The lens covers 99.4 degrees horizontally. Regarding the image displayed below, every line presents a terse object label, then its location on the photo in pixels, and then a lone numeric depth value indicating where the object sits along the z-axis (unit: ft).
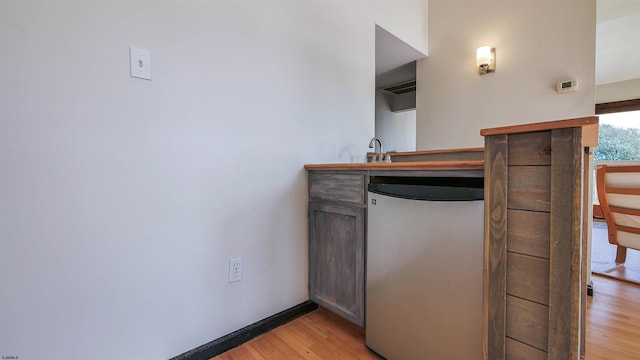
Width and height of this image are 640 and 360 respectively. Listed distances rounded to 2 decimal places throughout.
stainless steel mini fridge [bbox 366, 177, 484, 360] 3.00
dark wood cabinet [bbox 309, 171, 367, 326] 4.47
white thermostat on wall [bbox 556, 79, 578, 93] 6.64
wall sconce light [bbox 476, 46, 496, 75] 7.88
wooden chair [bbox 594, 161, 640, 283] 6.41
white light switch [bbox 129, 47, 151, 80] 3.44
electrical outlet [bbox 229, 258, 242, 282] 4.35
